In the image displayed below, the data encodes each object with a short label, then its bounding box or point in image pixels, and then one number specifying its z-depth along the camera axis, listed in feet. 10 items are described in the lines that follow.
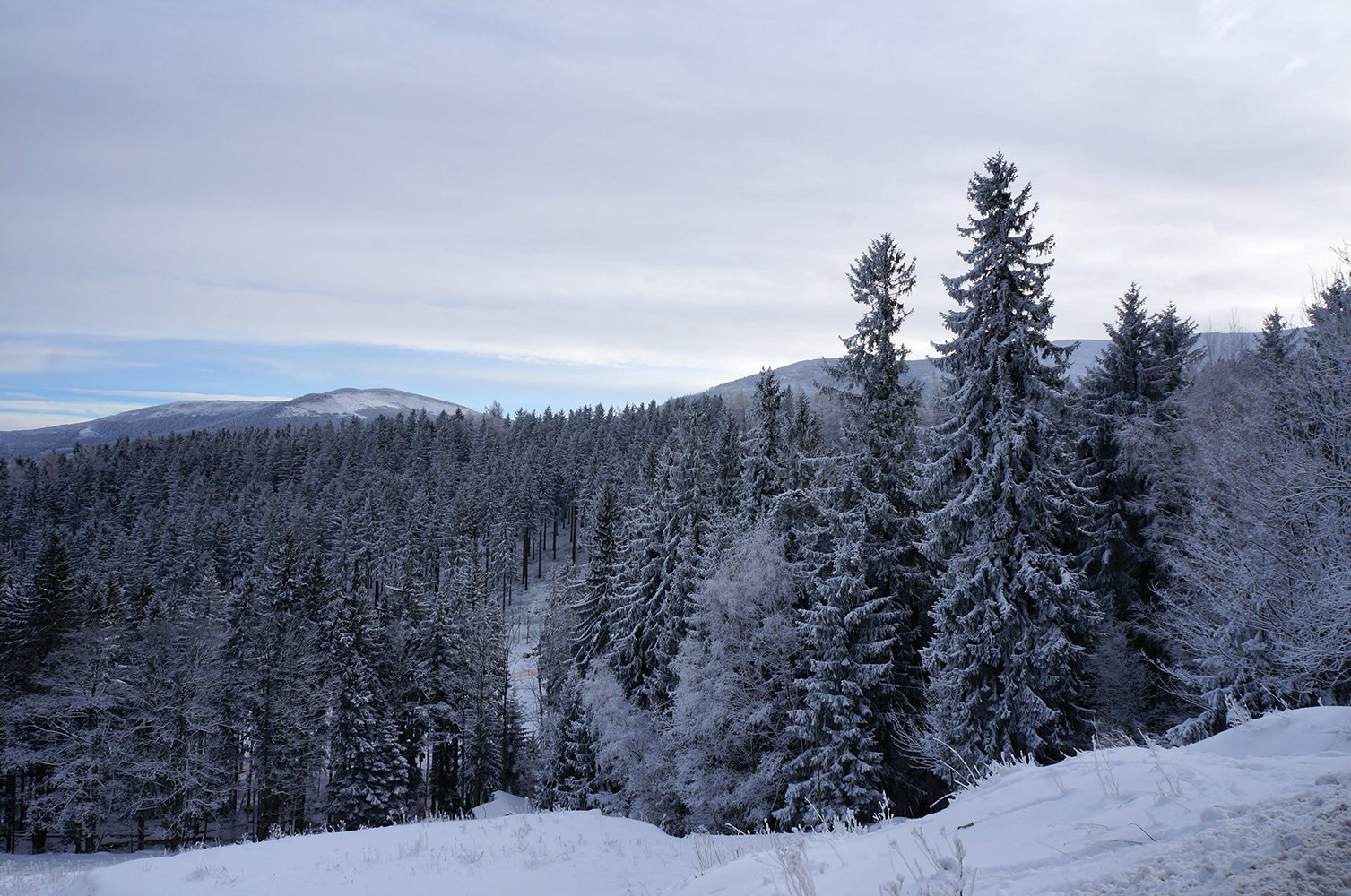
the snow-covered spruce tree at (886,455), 71.00
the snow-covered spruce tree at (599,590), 119.85
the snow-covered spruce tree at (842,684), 66.59
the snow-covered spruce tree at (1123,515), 79.25
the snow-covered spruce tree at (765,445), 91.20
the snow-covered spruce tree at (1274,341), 86.17
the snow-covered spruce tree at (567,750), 108.78
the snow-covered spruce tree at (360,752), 123.13
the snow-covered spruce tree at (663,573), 96.32
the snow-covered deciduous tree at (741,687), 77.10
